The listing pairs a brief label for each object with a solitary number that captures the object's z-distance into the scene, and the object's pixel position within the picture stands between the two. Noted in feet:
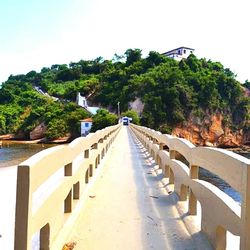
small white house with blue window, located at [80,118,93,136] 154.23
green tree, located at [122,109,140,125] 150.73
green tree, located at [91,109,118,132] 146.74
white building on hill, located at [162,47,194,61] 252.38
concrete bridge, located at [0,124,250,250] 5.41
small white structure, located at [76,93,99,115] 178.11
